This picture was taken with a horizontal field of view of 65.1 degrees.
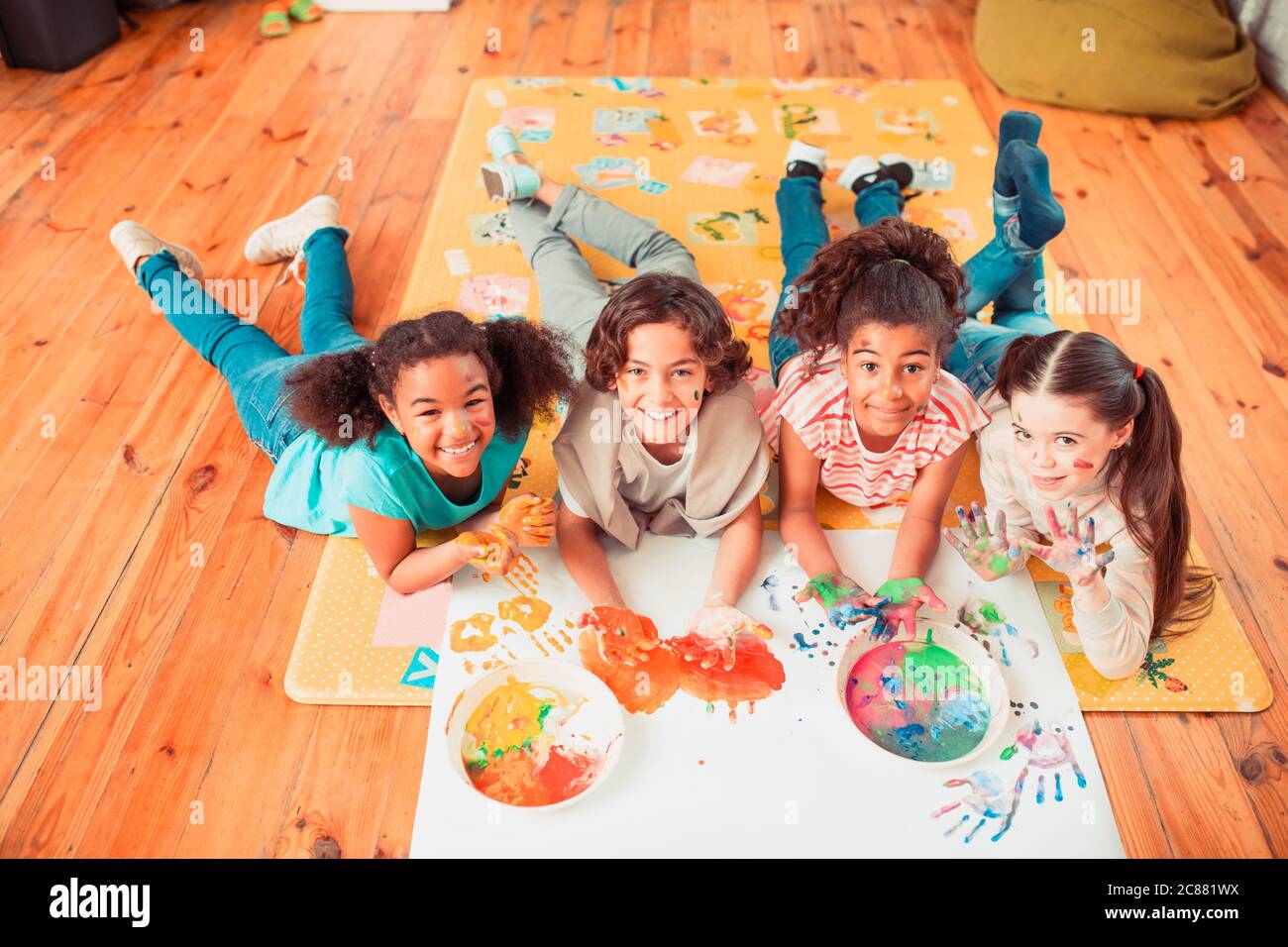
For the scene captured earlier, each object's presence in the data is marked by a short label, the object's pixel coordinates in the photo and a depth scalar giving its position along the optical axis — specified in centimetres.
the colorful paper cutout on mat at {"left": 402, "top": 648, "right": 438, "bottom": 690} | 146
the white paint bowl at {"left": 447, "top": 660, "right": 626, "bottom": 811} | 134
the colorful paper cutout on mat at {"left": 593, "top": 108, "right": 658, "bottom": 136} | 259
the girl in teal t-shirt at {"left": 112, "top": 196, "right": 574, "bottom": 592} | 138
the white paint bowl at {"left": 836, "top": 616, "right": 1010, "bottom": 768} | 135
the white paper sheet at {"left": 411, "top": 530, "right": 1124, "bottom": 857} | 126
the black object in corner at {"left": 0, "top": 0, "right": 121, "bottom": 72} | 276
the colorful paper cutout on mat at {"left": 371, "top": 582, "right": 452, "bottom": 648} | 151
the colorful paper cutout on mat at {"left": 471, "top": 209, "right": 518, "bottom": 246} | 226
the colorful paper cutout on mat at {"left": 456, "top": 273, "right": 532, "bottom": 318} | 208
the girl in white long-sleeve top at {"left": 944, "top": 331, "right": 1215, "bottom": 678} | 134
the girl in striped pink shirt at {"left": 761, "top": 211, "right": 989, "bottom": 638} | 143
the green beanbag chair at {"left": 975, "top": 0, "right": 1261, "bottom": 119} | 263
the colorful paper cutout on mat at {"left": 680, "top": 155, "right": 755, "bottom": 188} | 242
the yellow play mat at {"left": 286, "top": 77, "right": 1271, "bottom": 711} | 148
